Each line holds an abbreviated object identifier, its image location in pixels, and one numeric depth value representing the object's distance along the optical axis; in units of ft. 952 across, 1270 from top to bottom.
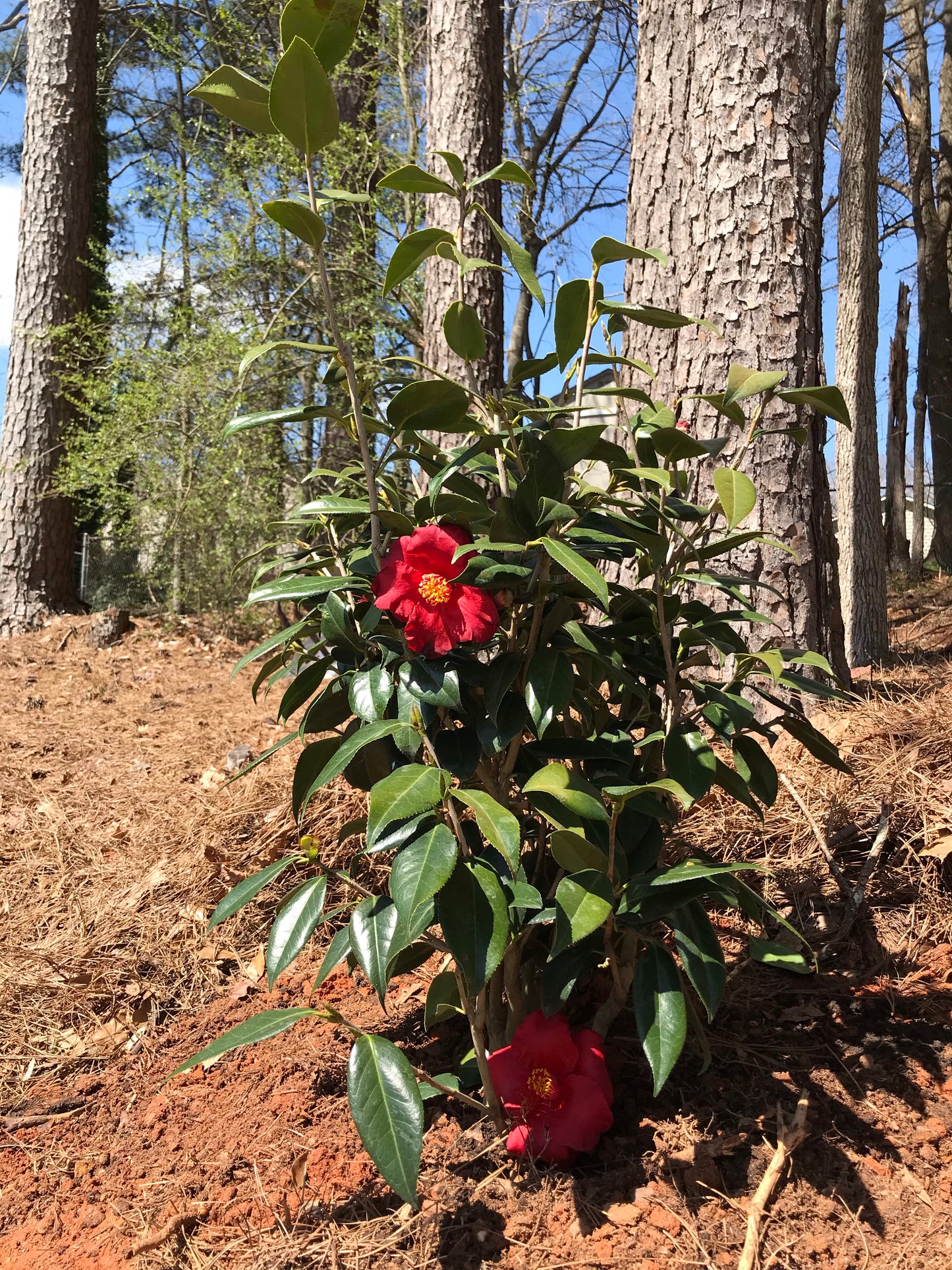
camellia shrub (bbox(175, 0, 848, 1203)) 3.49
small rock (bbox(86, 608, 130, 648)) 18.58
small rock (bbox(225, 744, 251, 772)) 10.14
